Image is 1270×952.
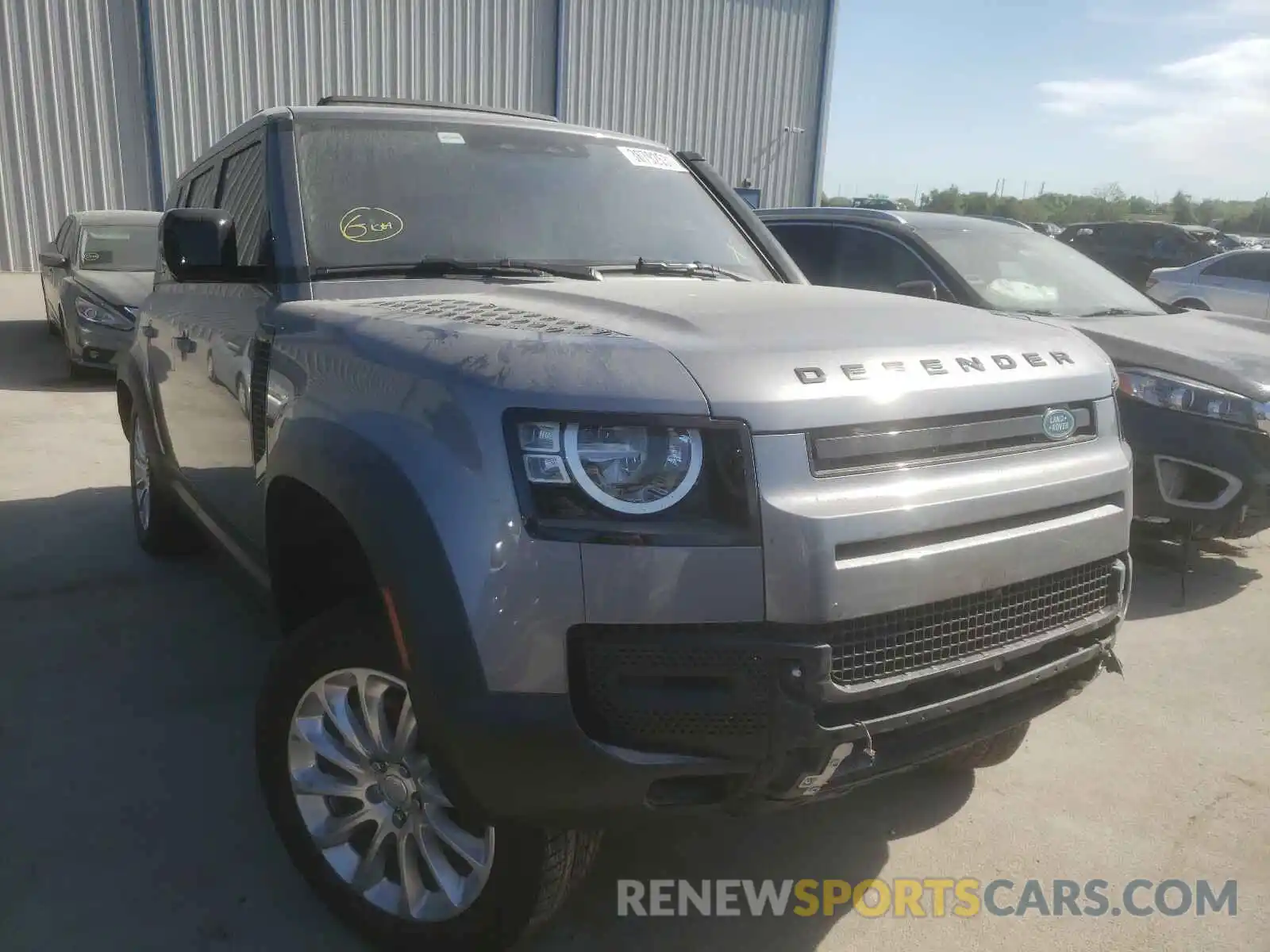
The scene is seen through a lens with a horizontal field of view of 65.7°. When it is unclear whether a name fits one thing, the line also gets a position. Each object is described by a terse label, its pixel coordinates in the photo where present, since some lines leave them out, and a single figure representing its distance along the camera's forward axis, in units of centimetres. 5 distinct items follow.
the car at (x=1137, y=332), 455
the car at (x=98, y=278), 891
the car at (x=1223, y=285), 1133
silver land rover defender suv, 175
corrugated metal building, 1511
